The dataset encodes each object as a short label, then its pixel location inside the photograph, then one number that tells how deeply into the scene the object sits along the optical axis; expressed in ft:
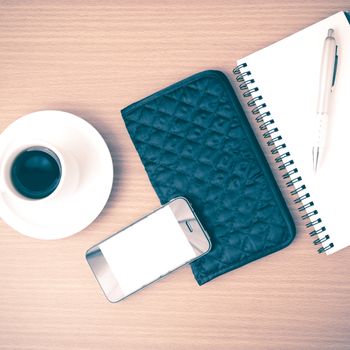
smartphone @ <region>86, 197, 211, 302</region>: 2.06
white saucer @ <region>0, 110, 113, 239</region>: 1.99
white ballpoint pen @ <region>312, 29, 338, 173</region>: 1.98
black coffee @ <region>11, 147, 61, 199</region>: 1.88
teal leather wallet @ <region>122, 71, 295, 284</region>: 2.03
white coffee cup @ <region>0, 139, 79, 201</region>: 1.83
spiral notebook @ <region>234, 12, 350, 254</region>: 2.01
